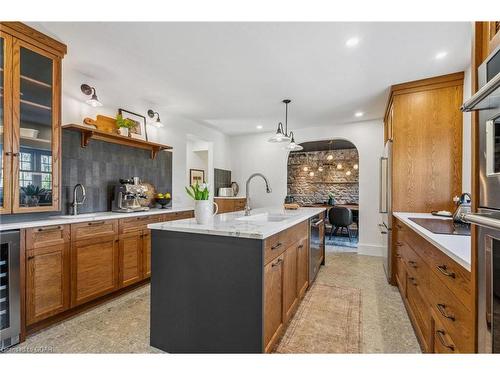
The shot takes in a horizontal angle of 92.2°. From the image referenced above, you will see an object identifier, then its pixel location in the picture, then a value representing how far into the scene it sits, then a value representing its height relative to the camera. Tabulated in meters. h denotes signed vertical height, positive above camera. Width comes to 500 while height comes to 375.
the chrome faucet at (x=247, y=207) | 2.48 -0.20
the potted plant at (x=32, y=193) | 2.05 -0.05
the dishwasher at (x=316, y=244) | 2.88 -0.77
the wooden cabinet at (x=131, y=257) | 2.70 -0.82
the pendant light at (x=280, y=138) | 3.36 +0.69
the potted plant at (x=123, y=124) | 3.11 +0.82
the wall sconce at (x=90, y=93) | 2.72 +1.11
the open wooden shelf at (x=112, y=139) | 2.71 +0.63
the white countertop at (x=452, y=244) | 1.02 -0.30
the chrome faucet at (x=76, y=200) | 2.60 -0.15
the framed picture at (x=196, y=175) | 6.09 +0.32
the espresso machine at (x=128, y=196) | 3.03 -0.12
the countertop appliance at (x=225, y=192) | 5.68 -0.11
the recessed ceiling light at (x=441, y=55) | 2.39 +1.34
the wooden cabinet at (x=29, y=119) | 1.89 +0.59
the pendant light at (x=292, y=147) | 3.80 +0.65
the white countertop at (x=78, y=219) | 1.87 -0.30
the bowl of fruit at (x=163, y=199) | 3.65 -0.18
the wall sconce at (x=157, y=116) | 3.71 +1.11
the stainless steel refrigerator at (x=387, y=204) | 3.09 -0.23
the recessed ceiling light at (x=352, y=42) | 2.16 +1.33
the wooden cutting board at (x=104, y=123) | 2.87 +0.80
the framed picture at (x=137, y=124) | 3.38 +0.95
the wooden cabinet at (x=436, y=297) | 1.02 -0.62
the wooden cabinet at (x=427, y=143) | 2.86 +0.55
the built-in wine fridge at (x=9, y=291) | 1.77 -0.78
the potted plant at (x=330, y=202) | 6.77 -0.41
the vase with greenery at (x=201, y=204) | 1.76 -0.12
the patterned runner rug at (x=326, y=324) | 1.80 -1.20
